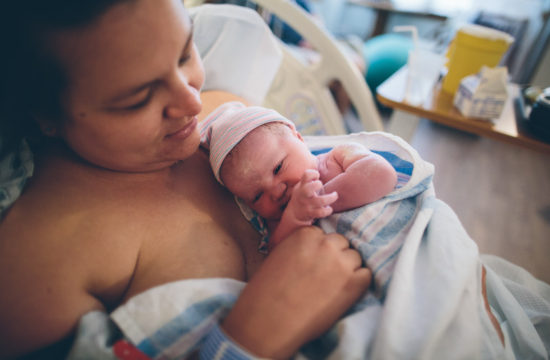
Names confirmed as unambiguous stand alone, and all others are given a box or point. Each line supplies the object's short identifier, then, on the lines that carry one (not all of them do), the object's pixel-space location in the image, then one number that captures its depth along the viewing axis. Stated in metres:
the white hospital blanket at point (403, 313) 0.50
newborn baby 0.69
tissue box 1.31
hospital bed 1.22
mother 0.49
